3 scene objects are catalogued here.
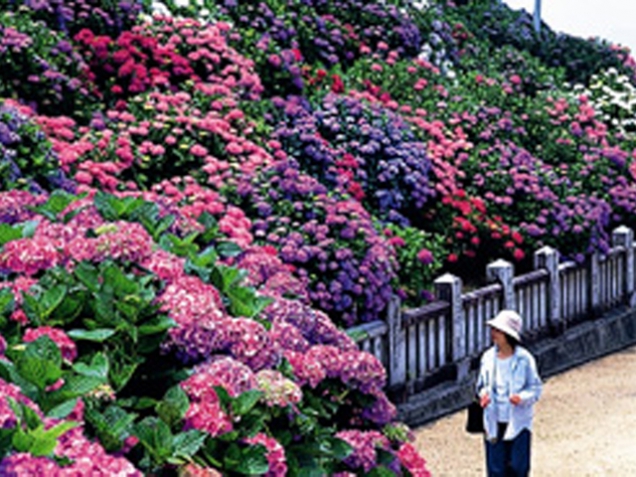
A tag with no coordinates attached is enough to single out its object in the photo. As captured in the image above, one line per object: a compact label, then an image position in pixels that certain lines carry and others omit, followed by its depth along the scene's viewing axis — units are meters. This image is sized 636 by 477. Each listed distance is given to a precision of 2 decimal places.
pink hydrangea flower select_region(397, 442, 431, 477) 5.12
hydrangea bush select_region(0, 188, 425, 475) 3.54
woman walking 8.10
